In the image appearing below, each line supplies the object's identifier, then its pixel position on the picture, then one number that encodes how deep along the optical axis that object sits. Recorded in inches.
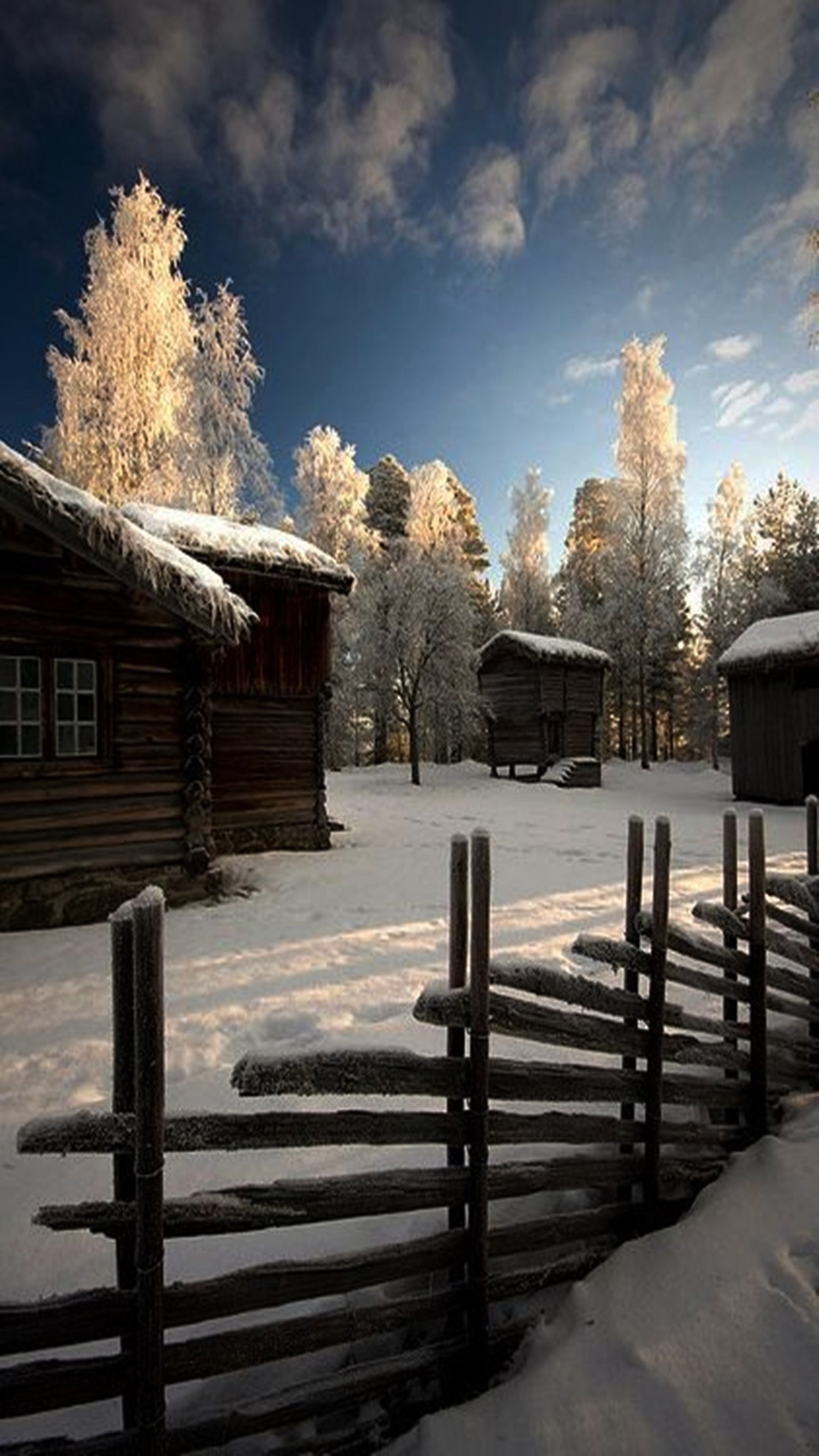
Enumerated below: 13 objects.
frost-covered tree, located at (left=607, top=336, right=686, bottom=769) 1206.9
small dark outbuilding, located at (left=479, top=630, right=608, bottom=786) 1071.0
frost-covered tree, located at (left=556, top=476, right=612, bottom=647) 1366.9
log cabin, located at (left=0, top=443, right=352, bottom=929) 298.8
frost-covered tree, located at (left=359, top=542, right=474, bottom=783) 1006.4
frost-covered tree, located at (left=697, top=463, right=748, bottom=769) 1359.5
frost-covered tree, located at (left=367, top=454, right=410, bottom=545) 1493.6
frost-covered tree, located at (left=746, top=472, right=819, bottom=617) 1288.1
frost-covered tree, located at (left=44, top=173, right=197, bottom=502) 699.4
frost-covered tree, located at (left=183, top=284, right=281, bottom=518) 759.1
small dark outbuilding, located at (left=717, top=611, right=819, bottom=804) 727.7
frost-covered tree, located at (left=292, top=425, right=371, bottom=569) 1147.9
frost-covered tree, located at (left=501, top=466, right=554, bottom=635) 1670.8
